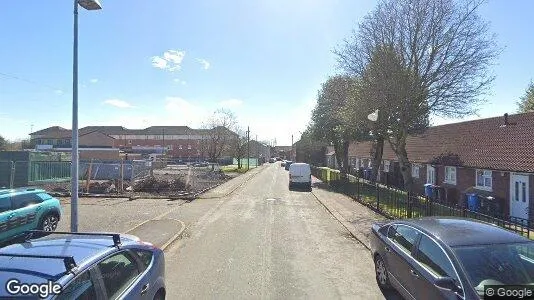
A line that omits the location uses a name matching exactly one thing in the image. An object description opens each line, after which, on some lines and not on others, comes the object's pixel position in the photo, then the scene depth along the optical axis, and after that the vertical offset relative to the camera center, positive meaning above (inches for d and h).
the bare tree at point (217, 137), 2298.2 +95.9
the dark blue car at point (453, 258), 187.6 -52.2
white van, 1252.5 -64.8
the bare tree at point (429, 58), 882.1 +209.9
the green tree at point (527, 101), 1636.0 +228.4
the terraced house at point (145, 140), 3700.8 +141.8
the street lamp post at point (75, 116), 373.7 +34.9
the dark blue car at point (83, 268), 133.6 -42.1
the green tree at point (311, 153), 3152.1 +14.4
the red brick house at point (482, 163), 708.7 -13.4
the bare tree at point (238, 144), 2568.9 +64.1
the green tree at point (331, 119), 1477.4 +148.5
